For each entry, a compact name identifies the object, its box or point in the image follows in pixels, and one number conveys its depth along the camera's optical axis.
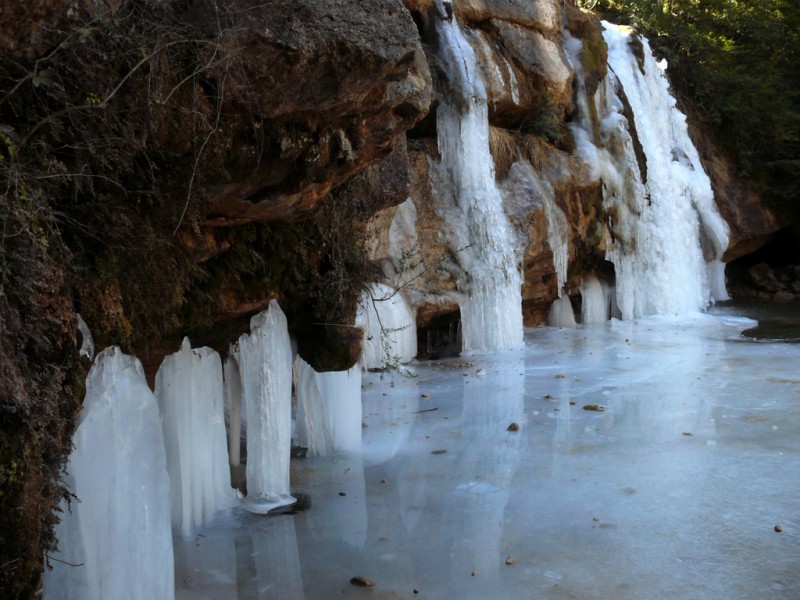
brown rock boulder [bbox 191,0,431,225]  3.43
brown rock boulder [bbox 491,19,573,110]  12.26
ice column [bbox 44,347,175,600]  3.23
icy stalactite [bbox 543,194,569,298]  12.23
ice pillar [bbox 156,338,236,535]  4.59
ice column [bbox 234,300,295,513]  4.96
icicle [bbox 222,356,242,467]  5.72
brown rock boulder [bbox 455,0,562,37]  11.93
